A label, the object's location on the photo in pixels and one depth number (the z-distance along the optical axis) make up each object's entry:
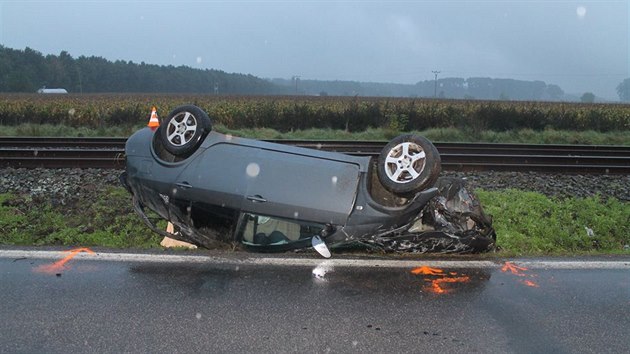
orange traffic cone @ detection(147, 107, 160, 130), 6.10
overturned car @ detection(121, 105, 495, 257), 5.24
